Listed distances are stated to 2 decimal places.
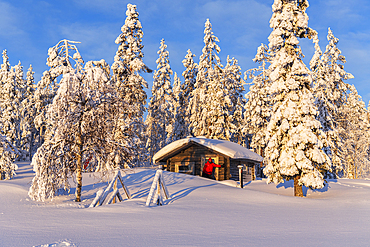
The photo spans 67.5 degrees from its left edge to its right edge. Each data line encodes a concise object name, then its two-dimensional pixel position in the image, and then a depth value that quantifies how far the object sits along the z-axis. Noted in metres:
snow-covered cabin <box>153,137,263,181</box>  23.77
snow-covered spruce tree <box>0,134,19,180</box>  25.76
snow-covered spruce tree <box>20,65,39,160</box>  46.66
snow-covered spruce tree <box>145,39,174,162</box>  43.06
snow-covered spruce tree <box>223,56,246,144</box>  44.44
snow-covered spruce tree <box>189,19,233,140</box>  36.38
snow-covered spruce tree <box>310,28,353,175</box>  29.95
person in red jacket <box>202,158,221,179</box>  22.91
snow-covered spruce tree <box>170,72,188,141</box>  47.38
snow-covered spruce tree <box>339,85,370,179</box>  39.00
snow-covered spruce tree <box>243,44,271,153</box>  36.12
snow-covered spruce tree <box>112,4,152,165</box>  28.92
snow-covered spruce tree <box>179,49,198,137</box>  46.53
